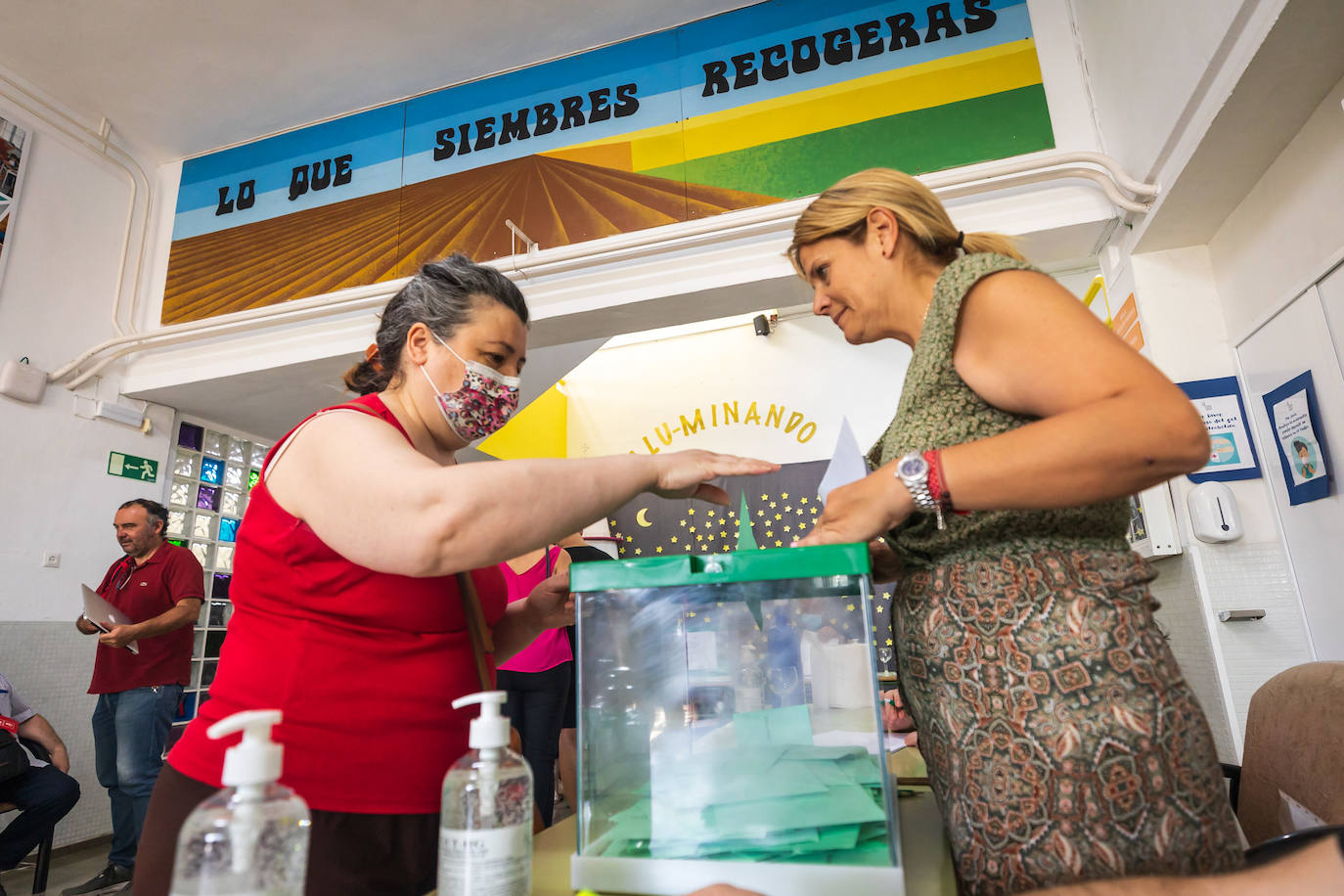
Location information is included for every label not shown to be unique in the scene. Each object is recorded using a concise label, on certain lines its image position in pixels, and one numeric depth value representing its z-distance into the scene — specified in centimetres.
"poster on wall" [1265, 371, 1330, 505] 204
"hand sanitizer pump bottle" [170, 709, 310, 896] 40
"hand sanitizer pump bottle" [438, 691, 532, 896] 50
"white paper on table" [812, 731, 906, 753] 68
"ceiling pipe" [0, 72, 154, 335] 387
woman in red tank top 67
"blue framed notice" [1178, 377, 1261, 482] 236
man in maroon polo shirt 316
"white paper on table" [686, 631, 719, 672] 75
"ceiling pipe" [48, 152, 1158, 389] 268
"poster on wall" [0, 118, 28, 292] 364
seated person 257
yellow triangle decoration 466
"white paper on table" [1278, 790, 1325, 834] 109
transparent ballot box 61
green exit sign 403
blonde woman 62
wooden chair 109
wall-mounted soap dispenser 230
